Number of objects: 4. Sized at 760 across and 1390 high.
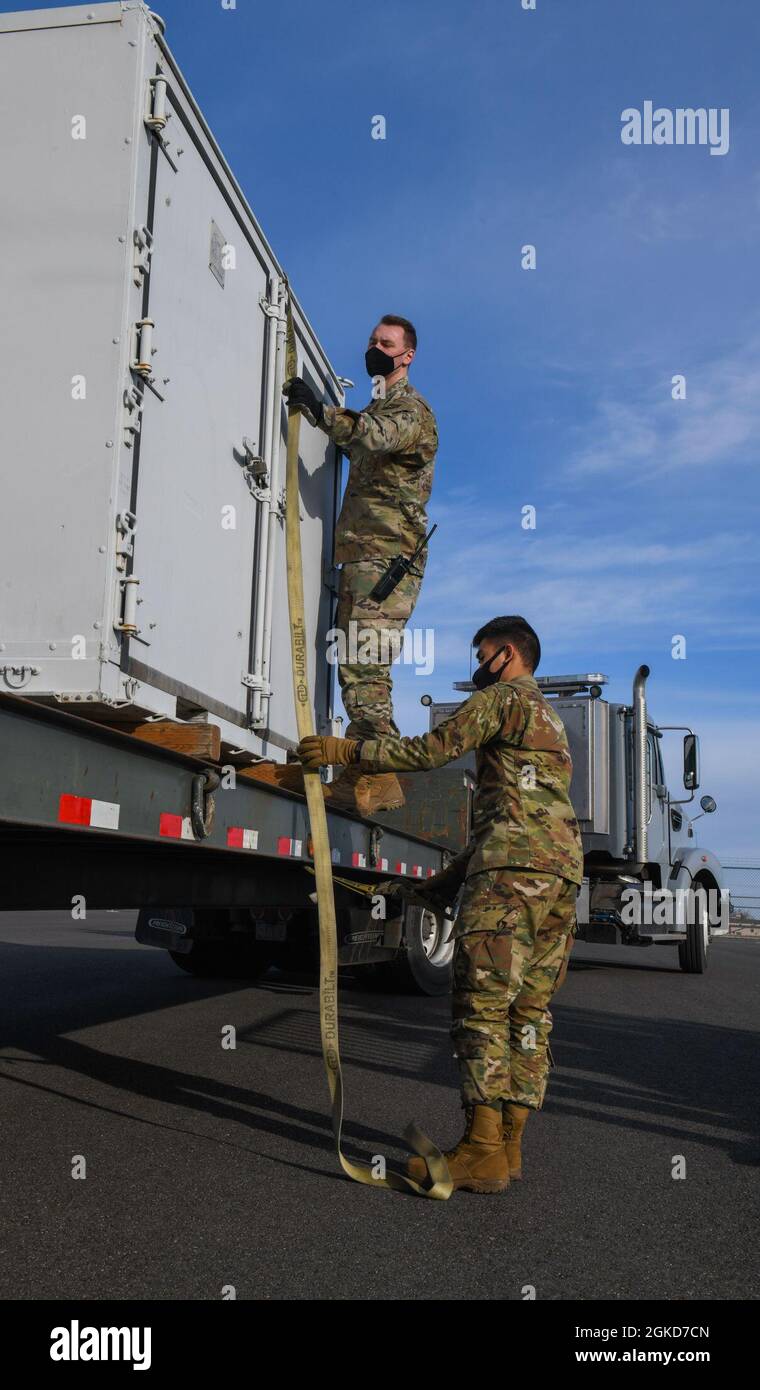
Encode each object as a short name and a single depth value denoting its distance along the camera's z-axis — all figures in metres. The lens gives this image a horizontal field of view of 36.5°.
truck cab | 11.59
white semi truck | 3.26
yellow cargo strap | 3.46
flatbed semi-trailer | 2.79
